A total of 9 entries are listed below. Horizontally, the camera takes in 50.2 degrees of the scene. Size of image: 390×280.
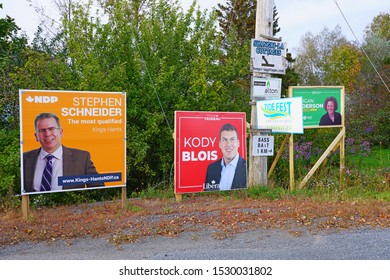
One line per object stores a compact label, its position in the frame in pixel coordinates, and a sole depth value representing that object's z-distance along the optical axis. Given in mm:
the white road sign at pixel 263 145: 9172
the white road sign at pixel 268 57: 9000
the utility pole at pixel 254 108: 9102
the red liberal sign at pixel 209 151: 8359
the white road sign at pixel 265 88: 9117
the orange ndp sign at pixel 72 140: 6973
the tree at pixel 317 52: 46891
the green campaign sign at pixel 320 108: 10414
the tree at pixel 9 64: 9898
